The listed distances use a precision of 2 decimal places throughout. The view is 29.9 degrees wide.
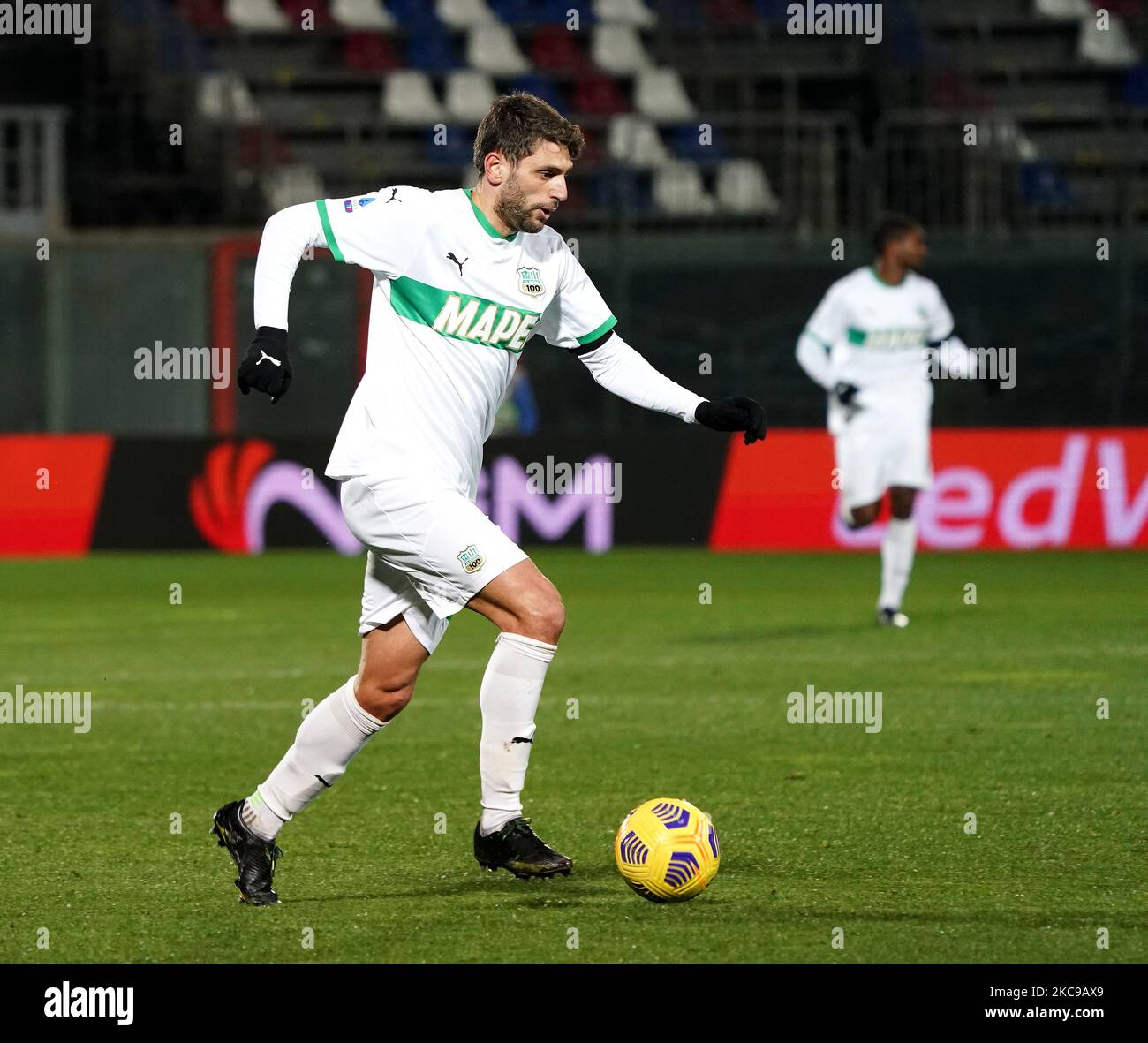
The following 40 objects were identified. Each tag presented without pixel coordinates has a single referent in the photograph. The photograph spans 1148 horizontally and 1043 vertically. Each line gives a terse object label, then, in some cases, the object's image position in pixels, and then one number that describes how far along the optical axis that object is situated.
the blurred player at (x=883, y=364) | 12.73
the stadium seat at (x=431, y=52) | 23.08
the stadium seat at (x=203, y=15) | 23.16
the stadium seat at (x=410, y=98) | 22.66
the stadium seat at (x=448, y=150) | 20.98
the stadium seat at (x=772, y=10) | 22.78
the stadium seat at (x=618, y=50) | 22.95
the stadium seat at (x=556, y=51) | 23.09
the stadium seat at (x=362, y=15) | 23.39
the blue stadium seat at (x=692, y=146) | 20.58
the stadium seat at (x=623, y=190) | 19.14
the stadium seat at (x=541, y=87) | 22.36
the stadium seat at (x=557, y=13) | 23.30
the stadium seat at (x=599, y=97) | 22.72
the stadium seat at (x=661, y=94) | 22.59
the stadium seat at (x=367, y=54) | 23.11
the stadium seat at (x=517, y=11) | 23.44
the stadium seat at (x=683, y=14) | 22.84
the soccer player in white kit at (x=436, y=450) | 5.52
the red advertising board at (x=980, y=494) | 16.97
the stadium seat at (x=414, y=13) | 23.50
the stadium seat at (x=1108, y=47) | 22.75
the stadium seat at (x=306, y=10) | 23.38
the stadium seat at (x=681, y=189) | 19.78
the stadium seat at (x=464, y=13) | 23.50
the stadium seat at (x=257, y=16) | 23.20
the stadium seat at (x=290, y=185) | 20.33
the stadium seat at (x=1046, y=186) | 19.09
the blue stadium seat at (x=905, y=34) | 21.39
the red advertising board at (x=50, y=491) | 17.33
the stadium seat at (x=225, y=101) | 21.25
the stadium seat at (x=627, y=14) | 23.25
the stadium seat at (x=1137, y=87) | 22.27
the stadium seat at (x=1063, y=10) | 23.16
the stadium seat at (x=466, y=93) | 22.67
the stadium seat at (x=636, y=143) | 20.38
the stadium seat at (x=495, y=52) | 23.12
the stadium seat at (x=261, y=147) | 21.17
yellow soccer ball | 5.41
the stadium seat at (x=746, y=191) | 19.57
